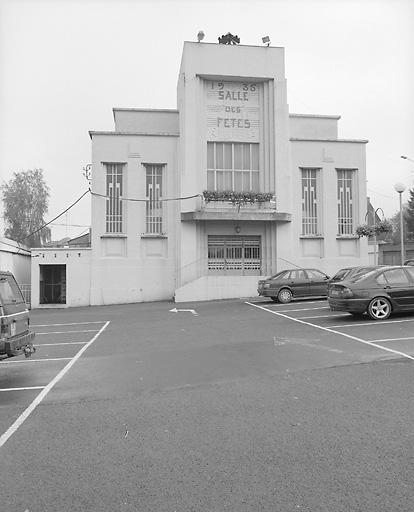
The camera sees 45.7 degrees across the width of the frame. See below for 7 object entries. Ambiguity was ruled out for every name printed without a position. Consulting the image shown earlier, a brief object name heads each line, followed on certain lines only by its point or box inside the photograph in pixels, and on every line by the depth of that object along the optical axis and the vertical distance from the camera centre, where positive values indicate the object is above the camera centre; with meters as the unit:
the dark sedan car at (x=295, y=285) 20.66 -0.32
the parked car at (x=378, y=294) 13.20 -0.47
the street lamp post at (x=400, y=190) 20.37 +3.60
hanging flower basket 23.20 +2.29
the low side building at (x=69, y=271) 26.23 +0.45
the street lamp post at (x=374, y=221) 23.61 +3.02
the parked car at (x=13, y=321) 7.42 -0.67
